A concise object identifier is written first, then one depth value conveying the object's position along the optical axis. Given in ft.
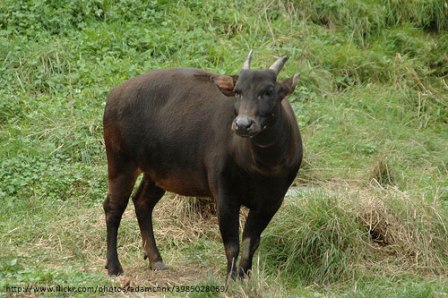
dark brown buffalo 48.85
